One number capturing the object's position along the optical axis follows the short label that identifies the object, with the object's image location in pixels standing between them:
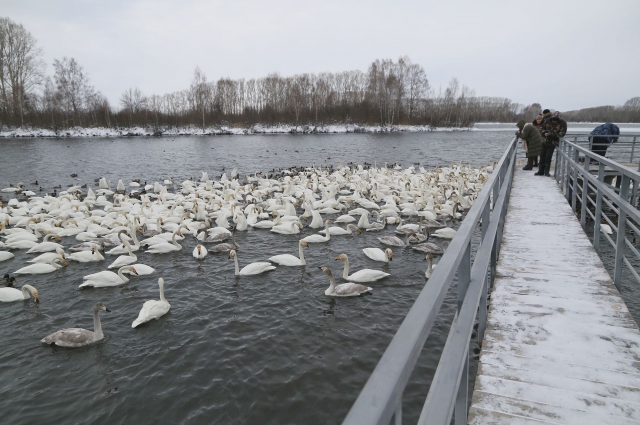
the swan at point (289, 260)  10.29
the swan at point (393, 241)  11.48
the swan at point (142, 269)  9.90
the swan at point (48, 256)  10.61
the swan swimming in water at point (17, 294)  8.52
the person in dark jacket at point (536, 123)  16.14
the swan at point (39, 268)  9.96
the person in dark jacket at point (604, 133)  16.16
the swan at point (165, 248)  11.38
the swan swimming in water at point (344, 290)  8.52
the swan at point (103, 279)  9.18
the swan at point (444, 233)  11.93
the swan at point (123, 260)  10.22
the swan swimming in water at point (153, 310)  7.48
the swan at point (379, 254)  10.23
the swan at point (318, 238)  12.07
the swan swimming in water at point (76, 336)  6.89
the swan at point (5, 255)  11.01
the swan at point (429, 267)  8.80
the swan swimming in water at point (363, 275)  9.10
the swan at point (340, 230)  12.67
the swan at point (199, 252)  10.95
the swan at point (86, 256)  10.72
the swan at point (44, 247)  11.52
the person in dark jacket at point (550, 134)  13.29
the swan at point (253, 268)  9.73
